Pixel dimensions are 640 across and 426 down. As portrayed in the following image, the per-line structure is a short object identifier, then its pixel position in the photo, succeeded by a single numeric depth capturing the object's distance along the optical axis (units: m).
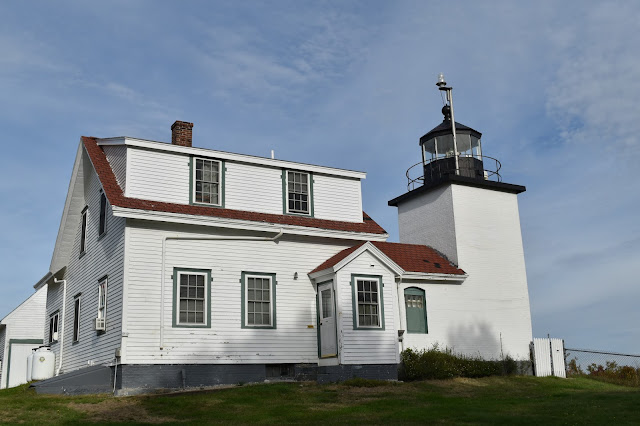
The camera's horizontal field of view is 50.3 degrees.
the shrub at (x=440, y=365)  20.88
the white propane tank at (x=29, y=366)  23.86
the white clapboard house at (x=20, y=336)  31.69
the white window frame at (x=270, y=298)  19.72
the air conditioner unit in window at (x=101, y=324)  19.20
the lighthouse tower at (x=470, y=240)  23.44
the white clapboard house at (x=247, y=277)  18.56
